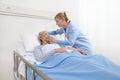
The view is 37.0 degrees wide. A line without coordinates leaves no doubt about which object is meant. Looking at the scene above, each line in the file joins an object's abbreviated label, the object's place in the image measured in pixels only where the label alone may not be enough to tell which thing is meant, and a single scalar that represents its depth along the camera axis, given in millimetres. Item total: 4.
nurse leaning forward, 2535
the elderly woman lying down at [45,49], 2212
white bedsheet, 2086
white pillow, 2719
